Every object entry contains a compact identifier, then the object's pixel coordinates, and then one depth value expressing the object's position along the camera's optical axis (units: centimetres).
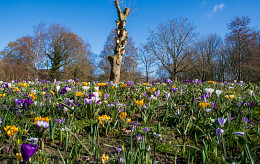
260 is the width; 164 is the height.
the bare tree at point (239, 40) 2258
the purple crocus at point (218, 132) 131
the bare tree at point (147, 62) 2932
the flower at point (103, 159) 116
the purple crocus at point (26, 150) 95
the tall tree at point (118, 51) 955
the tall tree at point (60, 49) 2505
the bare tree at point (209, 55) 2962
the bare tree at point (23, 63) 2239
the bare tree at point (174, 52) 2133
